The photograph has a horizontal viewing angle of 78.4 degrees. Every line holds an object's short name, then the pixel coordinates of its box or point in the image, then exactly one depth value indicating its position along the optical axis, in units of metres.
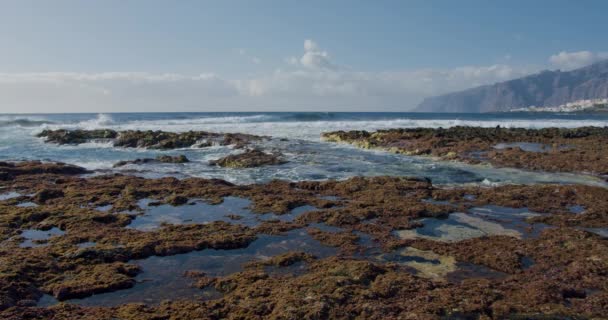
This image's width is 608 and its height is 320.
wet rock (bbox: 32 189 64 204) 13.57
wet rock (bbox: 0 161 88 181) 17.92
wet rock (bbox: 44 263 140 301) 6.78
